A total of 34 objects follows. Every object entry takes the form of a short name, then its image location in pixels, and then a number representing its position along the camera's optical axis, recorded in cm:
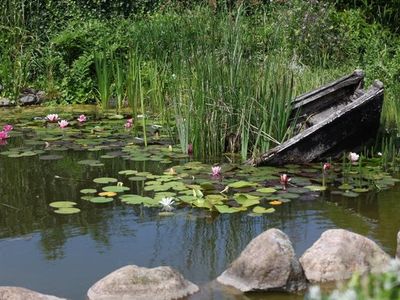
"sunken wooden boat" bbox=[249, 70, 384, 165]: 616
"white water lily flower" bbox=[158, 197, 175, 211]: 501
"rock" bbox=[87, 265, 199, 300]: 364
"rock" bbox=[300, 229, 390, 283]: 394
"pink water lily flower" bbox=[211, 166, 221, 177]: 573
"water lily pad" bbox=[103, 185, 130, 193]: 547
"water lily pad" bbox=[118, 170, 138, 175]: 596
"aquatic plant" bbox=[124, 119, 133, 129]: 772
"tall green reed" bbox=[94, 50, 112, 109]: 921
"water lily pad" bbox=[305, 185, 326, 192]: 549
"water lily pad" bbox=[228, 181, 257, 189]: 552
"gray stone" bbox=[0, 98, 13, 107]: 999
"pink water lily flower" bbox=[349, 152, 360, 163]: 614
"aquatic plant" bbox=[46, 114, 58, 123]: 795
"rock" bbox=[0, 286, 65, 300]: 341
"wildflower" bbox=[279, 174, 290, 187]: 556
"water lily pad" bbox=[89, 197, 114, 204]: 523
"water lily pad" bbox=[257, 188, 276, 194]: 540
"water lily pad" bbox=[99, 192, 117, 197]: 541
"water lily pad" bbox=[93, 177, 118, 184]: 572
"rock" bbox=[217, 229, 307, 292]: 380
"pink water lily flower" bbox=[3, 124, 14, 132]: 727
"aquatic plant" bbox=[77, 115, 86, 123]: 799
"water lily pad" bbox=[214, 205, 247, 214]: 495
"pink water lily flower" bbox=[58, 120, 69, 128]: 772
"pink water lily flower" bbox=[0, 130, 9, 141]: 709
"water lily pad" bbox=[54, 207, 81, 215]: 502
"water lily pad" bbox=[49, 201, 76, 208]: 514
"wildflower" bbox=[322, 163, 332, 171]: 592
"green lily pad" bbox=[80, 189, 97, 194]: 550
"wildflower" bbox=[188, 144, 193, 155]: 661
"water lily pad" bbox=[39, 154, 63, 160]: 654
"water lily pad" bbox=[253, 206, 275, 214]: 496
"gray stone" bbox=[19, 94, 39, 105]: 1016
